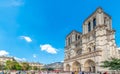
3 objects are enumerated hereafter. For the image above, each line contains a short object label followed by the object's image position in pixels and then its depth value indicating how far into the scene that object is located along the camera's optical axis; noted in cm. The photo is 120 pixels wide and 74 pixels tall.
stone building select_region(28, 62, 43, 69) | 6138
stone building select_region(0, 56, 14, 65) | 5162
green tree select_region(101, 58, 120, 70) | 1431
